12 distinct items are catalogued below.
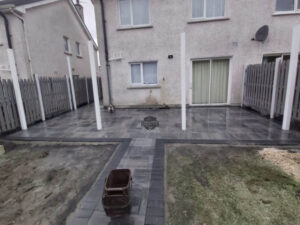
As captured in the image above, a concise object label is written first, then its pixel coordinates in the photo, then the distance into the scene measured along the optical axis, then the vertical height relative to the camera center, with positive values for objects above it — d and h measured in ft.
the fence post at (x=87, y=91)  35.04 -1.36
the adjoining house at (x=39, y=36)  26.30 +9.25
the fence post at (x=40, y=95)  20.61 -1.15
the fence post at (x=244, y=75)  23.86 +0.48
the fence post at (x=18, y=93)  16.02 -0.60
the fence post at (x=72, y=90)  27.96 -0.83
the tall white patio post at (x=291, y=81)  13.04 -0.33
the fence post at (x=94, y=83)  14.56 +0.12
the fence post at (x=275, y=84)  16.35 -0.63
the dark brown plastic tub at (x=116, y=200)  6.26 -4.42
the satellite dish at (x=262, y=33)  22.42 +6.10
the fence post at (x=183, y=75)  13.97 +0.53
